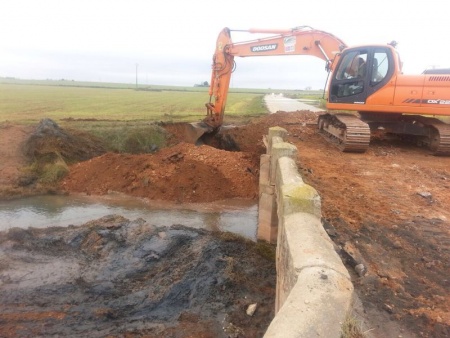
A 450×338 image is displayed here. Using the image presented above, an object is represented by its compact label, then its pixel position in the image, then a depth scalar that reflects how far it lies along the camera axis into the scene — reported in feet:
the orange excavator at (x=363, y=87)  29.96
